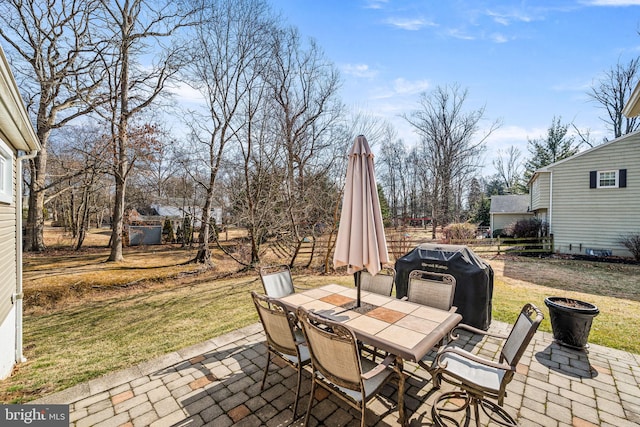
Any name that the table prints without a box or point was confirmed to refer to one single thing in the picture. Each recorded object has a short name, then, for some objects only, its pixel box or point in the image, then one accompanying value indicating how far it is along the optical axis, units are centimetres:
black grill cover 418
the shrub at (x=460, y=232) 1478
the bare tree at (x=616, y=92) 1870
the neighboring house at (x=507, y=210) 1999
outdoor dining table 225
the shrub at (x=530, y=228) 1370
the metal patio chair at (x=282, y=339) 250
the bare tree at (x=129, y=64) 995
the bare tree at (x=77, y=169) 1077
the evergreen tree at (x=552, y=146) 2317
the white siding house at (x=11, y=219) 311
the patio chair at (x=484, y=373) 211
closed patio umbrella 308
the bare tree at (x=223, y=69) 950
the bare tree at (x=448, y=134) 1997
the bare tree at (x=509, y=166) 2982
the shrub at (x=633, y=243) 1029
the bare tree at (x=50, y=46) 938
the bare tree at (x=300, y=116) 1062
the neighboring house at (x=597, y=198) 1096
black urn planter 364
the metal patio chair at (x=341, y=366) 200
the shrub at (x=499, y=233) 1836
